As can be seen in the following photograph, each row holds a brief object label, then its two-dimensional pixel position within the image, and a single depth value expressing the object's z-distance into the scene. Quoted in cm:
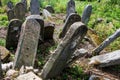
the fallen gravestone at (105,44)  375
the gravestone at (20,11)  528
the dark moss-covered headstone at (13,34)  403
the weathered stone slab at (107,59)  351
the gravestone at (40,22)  340
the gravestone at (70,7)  527
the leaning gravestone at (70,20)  409
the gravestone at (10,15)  551
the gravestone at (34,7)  499
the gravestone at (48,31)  417
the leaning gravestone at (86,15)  466
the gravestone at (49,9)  677
